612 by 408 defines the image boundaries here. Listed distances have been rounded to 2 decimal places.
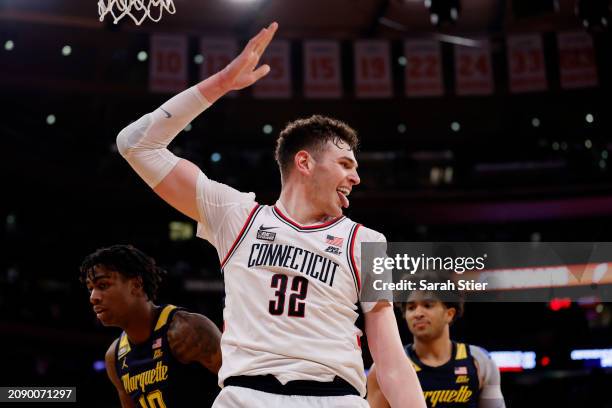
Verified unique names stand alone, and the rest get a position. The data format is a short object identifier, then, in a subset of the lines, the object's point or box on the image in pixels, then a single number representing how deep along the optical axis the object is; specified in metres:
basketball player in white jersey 2.94
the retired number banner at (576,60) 17.69
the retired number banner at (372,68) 18.59
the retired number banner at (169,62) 17.67
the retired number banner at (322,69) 18.56
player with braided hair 4.62
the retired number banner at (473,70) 18.52
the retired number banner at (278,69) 18.08
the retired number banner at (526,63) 17.94
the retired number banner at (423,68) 18.44
